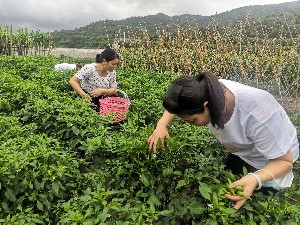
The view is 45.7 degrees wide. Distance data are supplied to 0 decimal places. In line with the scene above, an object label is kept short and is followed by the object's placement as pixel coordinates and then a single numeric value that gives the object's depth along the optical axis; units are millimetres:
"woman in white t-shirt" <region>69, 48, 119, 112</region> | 4875
